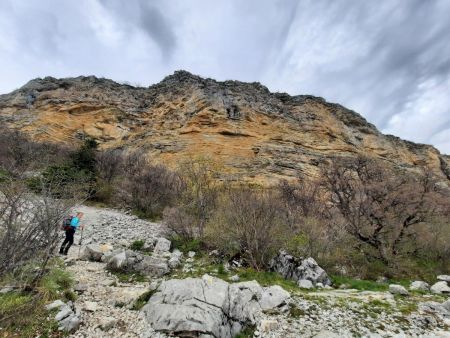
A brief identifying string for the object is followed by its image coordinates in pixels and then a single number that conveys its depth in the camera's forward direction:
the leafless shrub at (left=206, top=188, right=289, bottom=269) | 11.61
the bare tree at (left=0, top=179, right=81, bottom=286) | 5.82
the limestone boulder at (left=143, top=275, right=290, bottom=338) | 5.67
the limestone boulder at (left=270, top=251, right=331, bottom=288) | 10.19
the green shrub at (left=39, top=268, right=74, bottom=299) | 6.36
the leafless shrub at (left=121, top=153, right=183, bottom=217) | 24.15
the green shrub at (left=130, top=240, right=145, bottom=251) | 12.89
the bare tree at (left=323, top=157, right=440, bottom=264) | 14.42
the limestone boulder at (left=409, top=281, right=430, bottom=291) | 10.53
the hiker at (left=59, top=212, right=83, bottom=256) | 10.99
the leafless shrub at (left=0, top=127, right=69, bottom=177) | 24.75
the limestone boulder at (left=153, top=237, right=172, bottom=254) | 12.77
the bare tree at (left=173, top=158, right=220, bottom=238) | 15.83
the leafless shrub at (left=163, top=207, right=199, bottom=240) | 14.43
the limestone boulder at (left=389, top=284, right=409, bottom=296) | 9.14
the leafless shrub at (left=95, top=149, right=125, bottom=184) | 28.67
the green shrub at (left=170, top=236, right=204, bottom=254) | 13.15
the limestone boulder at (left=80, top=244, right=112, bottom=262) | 10.61
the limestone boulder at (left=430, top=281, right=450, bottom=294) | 10.36
